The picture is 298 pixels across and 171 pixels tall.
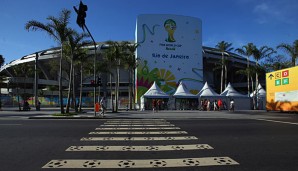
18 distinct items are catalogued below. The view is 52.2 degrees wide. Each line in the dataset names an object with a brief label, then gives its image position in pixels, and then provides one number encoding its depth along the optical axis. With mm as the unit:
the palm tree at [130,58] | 43838
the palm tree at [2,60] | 49350
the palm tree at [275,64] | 51831
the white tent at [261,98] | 49359
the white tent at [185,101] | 44844
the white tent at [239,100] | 45688
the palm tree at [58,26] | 24906
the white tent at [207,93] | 44031
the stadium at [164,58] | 62250
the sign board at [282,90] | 28472
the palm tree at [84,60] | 32219
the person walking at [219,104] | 41212
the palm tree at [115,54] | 36916
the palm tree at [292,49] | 41531
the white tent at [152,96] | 43375
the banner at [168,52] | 62375
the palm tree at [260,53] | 48844
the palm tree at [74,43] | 27041
